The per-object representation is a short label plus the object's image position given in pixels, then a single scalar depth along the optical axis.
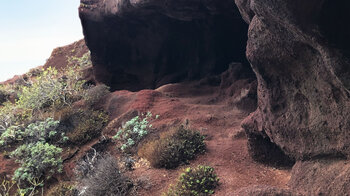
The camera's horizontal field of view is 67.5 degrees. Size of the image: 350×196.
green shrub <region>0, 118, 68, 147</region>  7.99
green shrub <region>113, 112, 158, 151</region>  7.24
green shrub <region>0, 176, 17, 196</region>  6.89
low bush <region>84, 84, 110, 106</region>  10.05
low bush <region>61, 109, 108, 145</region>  8.22
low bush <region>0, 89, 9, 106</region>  14.33
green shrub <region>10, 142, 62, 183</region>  6.78
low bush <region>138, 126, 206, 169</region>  5.75
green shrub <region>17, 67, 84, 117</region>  9.82
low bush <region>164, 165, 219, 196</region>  4.52
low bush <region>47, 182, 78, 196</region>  5.89
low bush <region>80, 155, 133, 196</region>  5.30
